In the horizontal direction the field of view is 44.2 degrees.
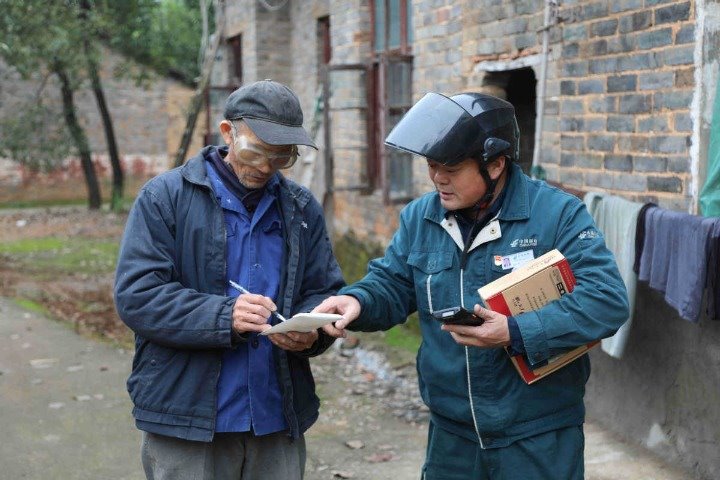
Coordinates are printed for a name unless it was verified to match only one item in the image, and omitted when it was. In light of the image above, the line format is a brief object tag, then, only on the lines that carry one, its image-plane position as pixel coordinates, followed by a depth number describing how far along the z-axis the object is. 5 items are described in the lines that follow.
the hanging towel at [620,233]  4.51
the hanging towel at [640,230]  4.45
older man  2.67
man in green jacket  2.52
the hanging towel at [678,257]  3.92
